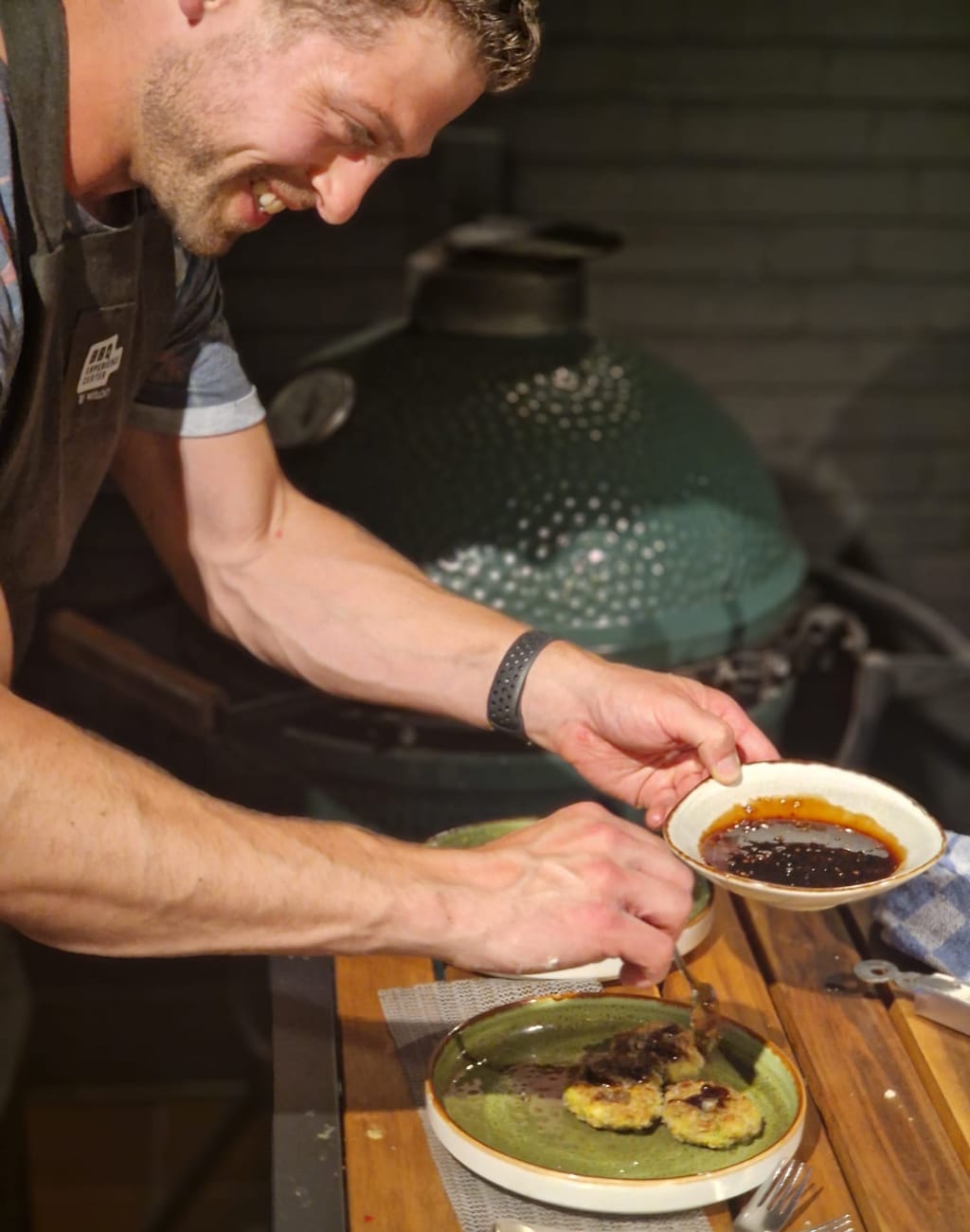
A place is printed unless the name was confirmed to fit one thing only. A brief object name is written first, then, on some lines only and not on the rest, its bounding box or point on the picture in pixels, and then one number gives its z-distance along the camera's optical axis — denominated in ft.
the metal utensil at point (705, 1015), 5.13
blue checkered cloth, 5.58
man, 4.71
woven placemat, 4.48
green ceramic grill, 8.44
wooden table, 4.59
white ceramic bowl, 4.91
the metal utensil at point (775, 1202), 4.43
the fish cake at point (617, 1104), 4.72
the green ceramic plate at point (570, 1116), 4.39
